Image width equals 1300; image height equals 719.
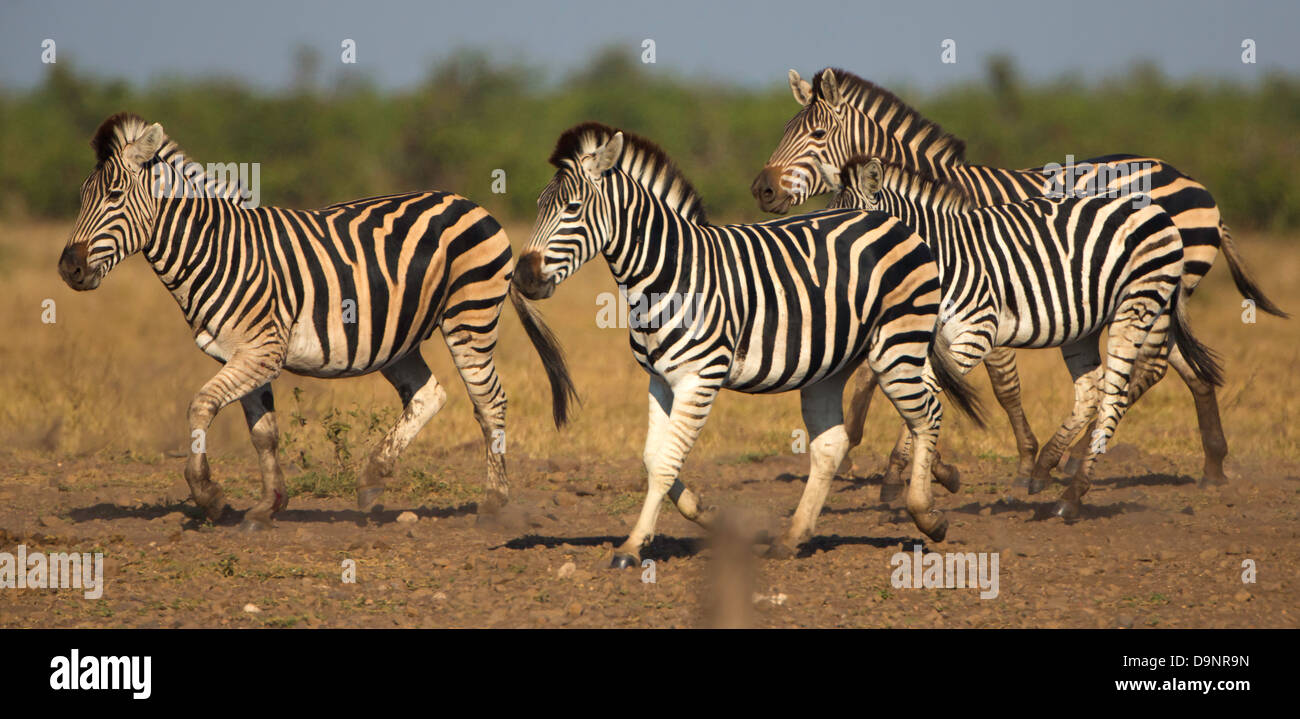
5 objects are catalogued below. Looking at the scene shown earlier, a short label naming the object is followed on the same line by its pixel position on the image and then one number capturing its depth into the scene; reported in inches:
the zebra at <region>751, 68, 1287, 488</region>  772.0
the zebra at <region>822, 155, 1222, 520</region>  666.2
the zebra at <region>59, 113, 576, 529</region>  608.7
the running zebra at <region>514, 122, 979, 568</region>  527.5
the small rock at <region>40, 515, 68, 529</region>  635.5
